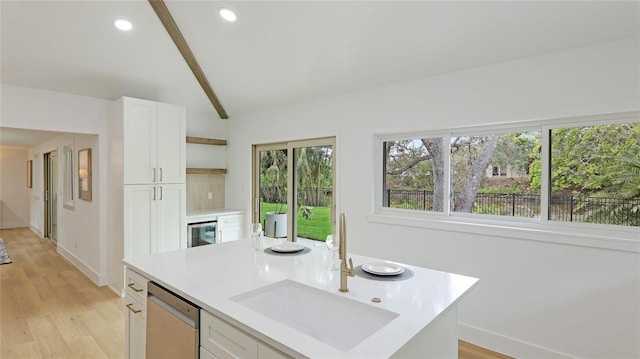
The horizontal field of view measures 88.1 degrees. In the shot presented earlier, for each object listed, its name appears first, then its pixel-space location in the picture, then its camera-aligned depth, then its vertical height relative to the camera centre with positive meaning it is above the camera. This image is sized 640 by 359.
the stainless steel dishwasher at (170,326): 1.43 -0.71
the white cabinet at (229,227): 4.58 -0.76
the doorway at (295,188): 4.00 -0.19
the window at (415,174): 3.18 +0.00
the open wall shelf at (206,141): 4.65 +0.47
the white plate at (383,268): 1.70 -0.50
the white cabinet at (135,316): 1.80 -0.80
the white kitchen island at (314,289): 1.08 -0.53
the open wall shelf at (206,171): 4.63 +0.03
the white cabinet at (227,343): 1.14 -0.63
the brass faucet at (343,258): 1.47 -0.38
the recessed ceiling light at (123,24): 2.92 +1.33
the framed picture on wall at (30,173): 8.02 -0.03
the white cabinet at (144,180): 3.70 -0.09
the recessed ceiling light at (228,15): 2.80 +1.37
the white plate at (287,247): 2.16 -0.50
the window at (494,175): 2.69 +0.00
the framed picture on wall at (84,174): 4.29 -0.02
